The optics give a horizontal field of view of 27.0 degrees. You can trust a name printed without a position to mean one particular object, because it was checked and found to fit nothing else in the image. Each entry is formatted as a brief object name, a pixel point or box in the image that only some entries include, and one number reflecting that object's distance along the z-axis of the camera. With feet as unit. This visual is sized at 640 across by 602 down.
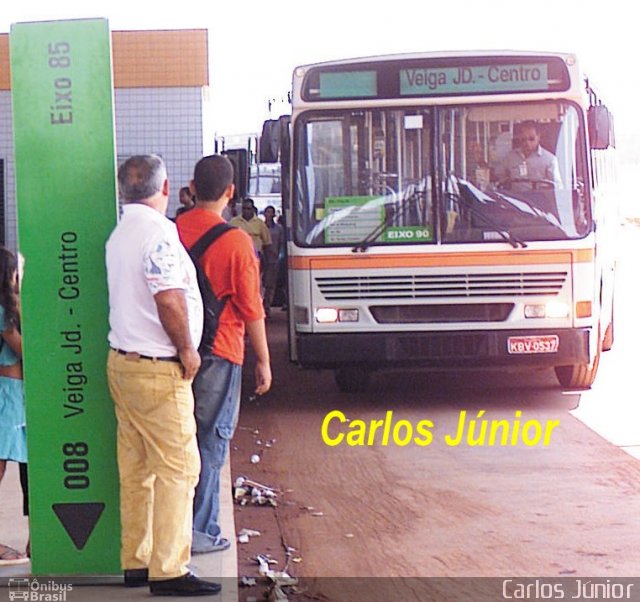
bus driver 39.04
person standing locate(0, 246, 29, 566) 20.95
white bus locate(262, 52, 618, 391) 38.78
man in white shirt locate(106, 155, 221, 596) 19.01
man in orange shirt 21.89
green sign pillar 19.74
